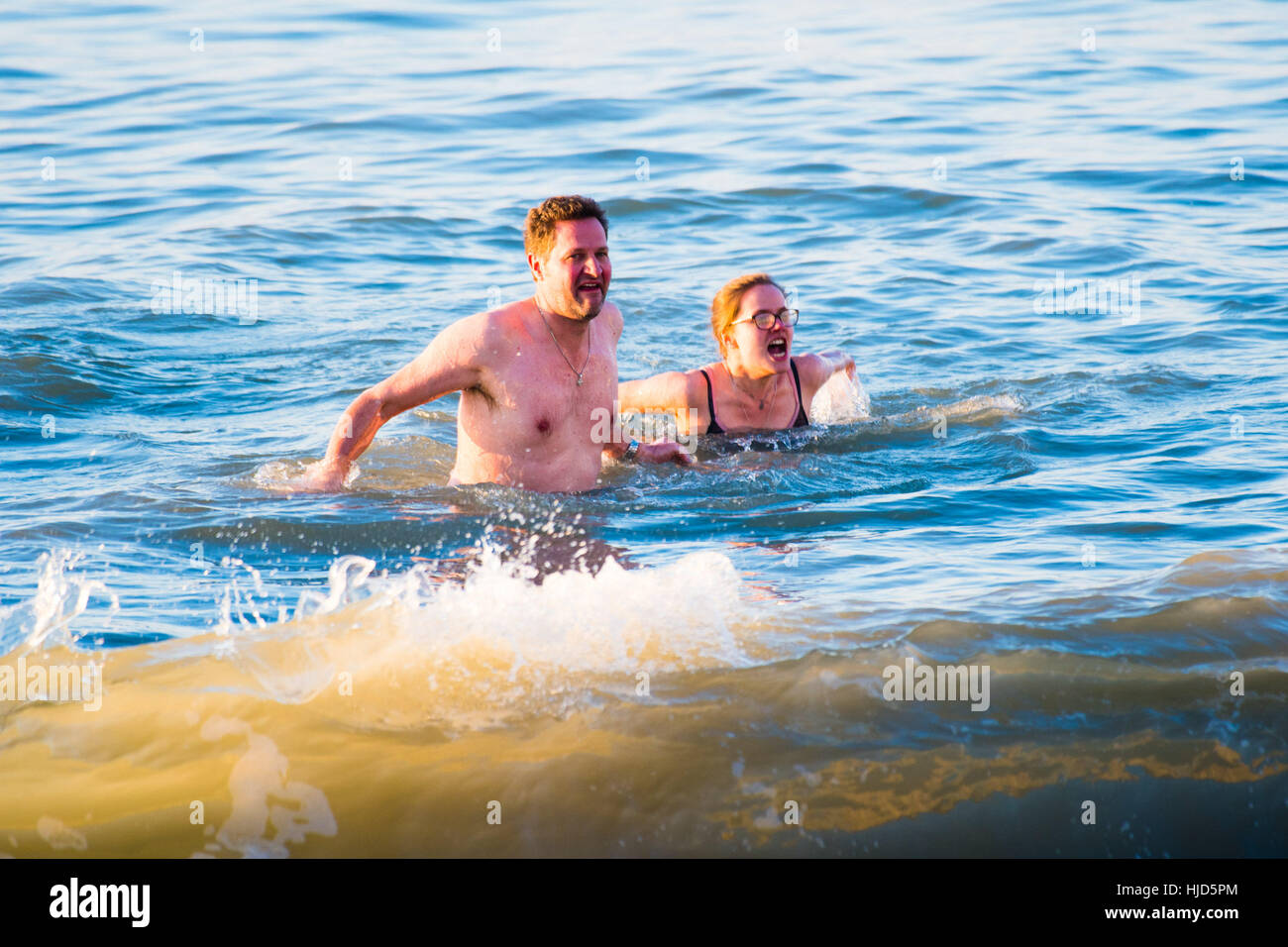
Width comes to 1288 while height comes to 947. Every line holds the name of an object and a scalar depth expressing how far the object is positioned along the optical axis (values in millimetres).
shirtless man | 6078
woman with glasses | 7637
